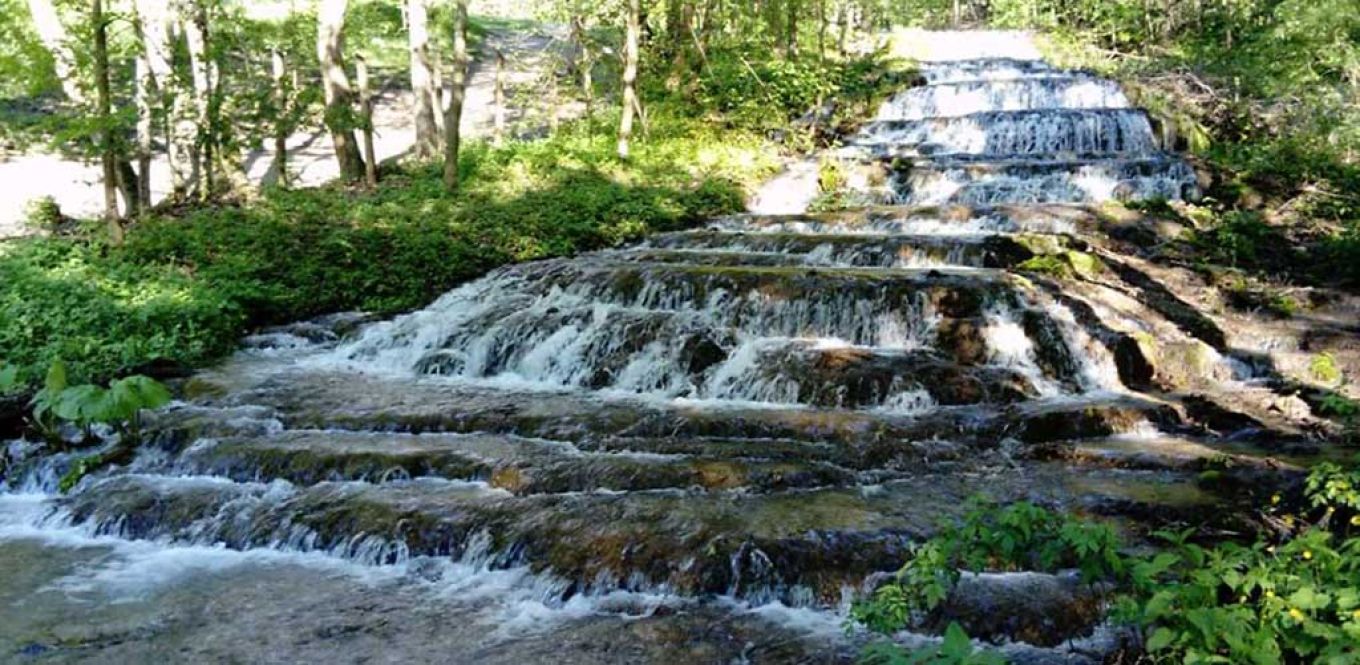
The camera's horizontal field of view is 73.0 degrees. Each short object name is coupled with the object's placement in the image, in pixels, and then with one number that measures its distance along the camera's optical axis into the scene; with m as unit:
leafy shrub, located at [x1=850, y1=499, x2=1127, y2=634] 3.35
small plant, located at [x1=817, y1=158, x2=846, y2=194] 16.39
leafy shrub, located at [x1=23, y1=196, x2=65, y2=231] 14.43
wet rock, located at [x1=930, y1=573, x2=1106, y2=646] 4.42
